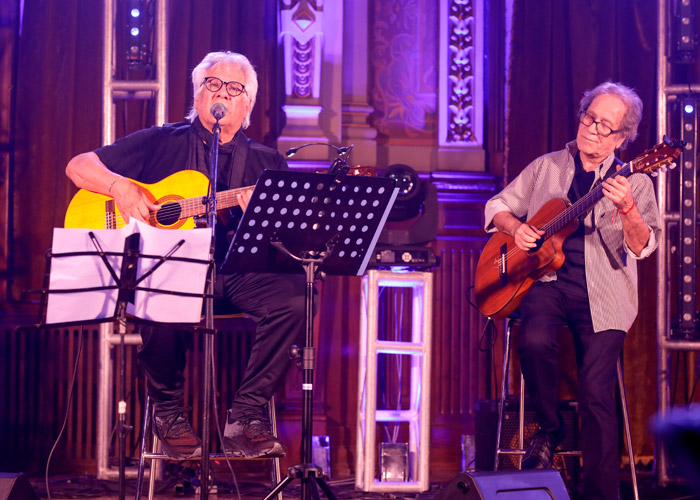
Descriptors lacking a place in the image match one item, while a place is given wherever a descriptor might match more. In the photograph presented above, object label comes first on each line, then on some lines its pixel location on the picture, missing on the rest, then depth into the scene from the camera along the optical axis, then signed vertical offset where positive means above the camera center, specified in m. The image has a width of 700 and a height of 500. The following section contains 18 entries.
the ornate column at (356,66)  8.87 +1.05
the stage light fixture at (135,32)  7.64 +1.05
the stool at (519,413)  6.62 -0.63
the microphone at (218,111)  5.33 +0.48
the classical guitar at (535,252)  6.27 +0.05
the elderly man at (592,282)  6.30 -0.07
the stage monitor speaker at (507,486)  4.44 -0.61
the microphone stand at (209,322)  4.94 -0.19
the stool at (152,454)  5.67 -0.66
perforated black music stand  5.04 +0.10
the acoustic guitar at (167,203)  6.32 +0.22
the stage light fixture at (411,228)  7.47 +0.16
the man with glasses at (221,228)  5.84 +0.13
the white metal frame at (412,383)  7.34 -0.54
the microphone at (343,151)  5.19 +0.35
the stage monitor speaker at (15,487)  4.39 -0.61
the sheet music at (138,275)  4.87 -0.04
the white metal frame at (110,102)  7.47 +0.73
